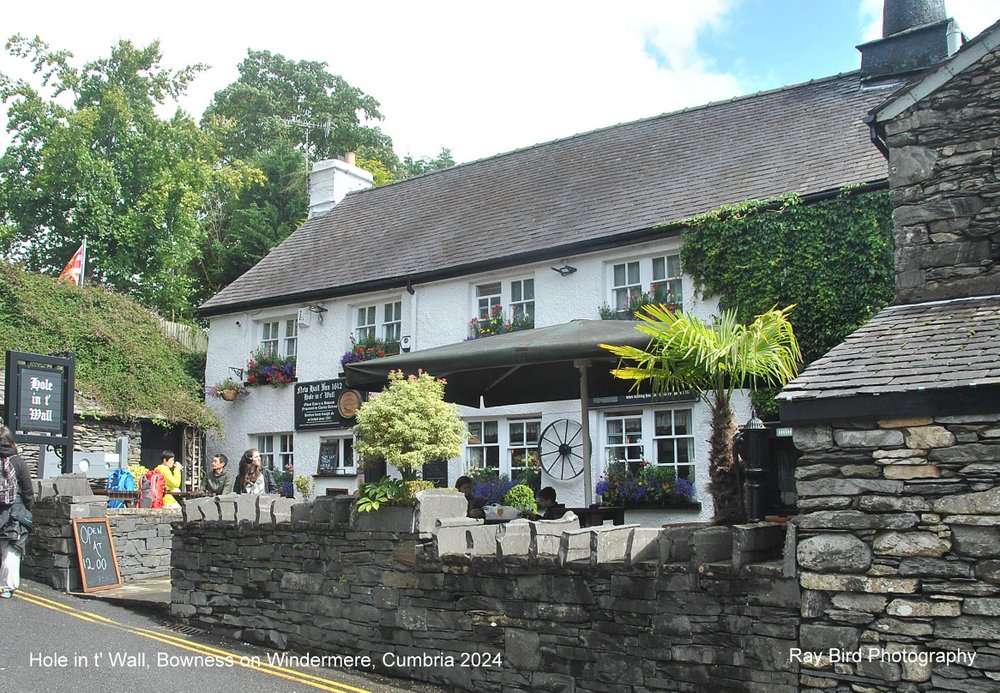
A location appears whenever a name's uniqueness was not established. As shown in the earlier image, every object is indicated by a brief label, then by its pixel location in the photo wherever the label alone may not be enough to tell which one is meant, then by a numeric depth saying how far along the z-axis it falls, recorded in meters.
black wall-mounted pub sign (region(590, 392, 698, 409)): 14.08
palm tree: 7.07
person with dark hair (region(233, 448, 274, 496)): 10.91
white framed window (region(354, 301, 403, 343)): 18.41
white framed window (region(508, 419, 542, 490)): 15.80
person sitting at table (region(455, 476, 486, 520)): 11.38
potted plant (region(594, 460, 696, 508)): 14.02
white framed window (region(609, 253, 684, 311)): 14.99
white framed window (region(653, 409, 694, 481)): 14.31
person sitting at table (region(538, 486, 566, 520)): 9.59
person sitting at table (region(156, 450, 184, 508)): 13.83
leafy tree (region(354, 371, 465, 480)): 7.65
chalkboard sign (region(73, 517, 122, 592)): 11.44
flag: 24.05
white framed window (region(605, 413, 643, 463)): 14.90
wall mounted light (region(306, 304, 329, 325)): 19.28
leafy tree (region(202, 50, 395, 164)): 39.59
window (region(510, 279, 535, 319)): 16.56
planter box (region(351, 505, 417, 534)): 7.74
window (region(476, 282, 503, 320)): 17.14
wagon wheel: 15.27
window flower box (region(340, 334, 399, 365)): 18.08
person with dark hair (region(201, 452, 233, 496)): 11.85
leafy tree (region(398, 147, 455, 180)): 42.78
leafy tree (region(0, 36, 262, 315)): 29.55
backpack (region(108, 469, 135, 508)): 15.48
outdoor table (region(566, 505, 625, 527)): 8.84
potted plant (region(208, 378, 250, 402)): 20.22
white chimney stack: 24.42
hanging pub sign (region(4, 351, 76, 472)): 12.67
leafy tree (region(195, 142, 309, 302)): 31.39
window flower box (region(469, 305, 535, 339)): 16.27
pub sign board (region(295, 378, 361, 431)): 18.55
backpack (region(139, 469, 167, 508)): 13.38
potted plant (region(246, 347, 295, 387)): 19.62
